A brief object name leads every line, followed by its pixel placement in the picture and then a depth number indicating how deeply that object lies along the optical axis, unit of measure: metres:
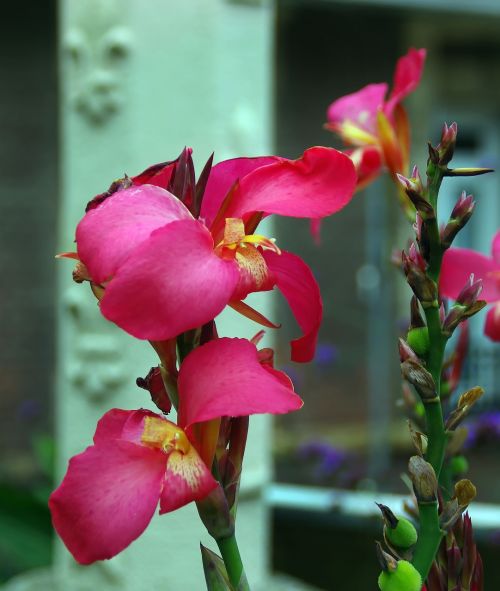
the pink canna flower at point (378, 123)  0.93
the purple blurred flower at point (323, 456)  3.11
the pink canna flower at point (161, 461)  0.55
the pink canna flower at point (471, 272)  0.77
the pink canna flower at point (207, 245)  0.55
